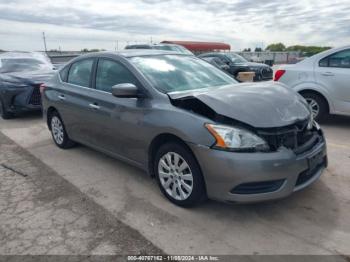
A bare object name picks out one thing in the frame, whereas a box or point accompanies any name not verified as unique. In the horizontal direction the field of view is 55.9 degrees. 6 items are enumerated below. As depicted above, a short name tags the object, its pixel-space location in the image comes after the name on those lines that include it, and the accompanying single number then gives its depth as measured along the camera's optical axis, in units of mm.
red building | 43903
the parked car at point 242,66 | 15102
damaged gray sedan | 2943
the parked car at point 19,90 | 7965
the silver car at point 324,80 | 6016
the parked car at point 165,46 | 14278
